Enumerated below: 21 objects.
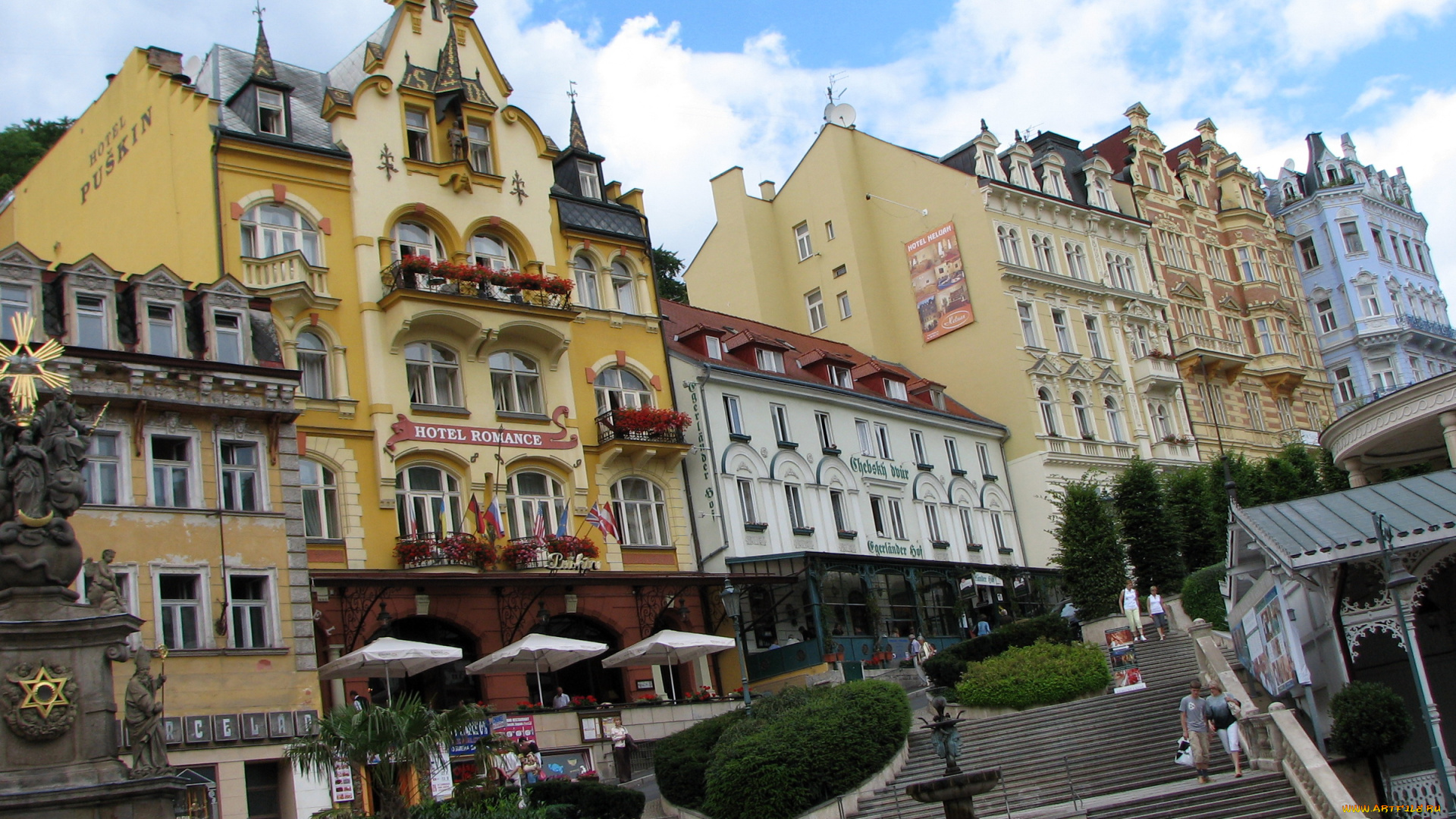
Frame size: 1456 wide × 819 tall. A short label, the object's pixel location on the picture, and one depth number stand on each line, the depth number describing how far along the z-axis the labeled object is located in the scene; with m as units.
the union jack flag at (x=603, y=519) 36.31
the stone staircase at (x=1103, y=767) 22.12
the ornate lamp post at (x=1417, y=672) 18.12
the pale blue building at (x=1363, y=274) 70.69
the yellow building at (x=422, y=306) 33.88
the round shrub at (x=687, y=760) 28.11
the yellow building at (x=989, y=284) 55.19
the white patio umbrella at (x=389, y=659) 28.69
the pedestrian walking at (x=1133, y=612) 35.97
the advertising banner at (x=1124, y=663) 30.00
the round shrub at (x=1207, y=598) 35.81
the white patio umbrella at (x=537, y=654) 31.52
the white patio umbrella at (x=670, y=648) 33.88
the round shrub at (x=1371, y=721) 20.45
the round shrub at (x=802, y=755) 26.45
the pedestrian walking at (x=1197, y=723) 23.23
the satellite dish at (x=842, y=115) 61.41
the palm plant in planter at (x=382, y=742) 20.55
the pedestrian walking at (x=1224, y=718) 23.08
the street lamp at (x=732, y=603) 31.44
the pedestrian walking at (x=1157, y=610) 36.19
